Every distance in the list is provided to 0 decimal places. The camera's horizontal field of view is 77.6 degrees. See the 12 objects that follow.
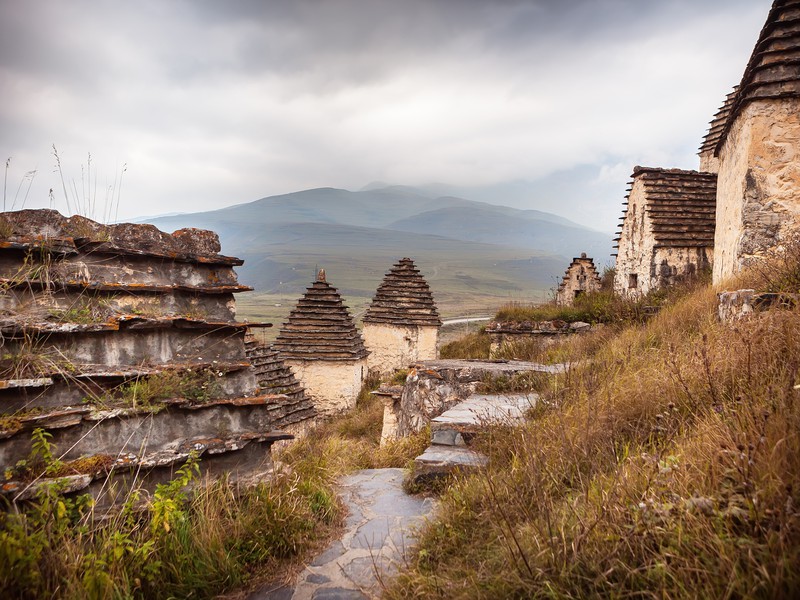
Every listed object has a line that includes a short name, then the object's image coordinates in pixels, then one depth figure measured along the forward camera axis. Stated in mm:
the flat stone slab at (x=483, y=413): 5186
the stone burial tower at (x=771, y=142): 7754
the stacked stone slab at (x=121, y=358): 3258
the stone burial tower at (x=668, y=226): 13992
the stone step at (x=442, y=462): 4636
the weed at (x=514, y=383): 6832
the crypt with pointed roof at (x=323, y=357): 18438
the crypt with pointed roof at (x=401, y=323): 21438
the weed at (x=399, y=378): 12402
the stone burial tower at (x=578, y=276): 22594
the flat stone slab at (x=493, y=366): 7504
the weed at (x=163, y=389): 3568
